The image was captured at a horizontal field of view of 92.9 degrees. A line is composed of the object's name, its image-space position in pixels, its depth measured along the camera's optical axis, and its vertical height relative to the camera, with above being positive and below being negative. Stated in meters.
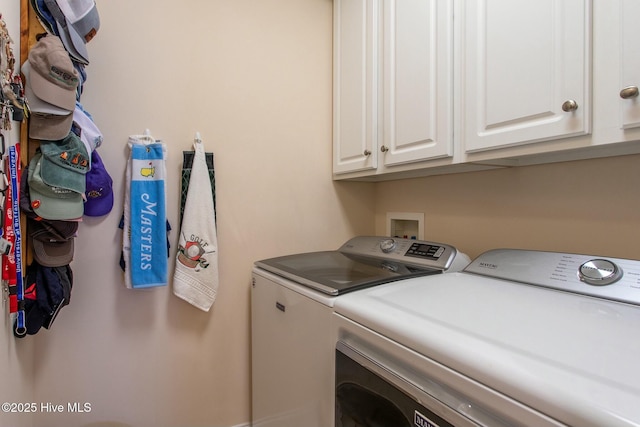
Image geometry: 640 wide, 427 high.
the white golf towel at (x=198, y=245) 1.35 -0.16
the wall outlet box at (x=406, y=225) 1.61 -0.08
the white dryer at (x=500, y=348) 0.43 -0.24
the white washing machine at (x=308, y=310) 0.94 -0.36
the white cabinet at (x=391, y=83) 1.12 +0.55
